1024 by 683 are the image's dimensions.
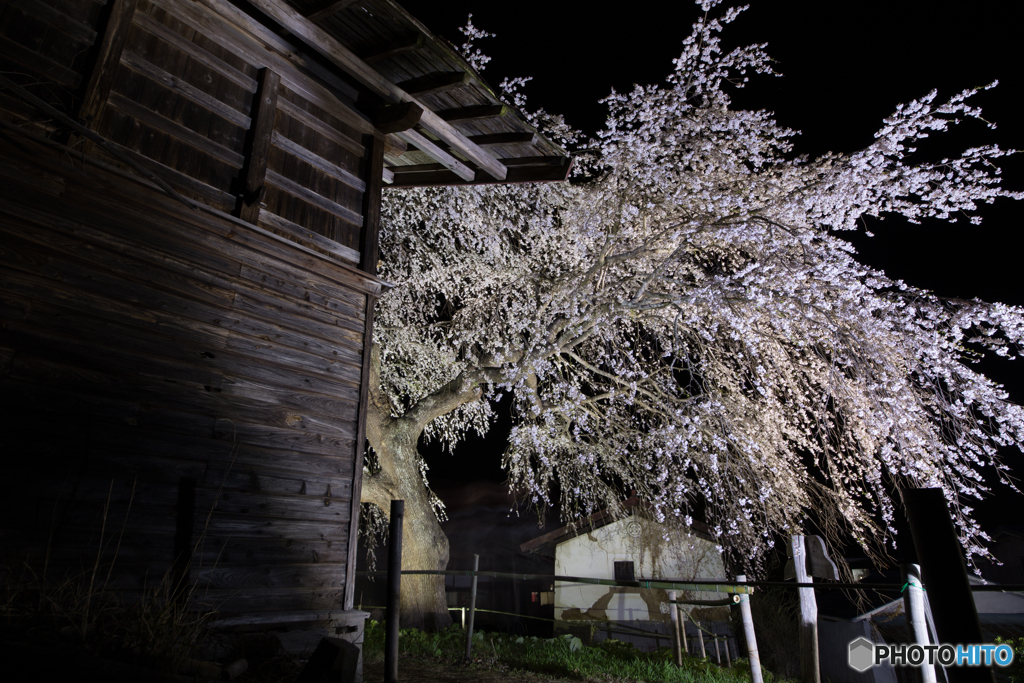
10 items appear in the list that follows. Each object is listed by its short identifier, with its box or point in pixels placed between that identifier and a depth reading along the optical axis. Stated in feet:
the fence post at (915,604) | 11.24
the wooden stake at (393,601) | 13.07
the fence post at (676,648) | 26.99
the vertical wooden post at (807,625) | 26.86
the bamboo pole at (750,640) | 18.63
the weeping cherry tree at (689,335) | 24.36
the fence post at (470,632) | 26.17
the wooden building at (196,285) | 11.49
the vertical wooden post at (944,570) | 6.53
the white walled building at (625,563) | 58.80
